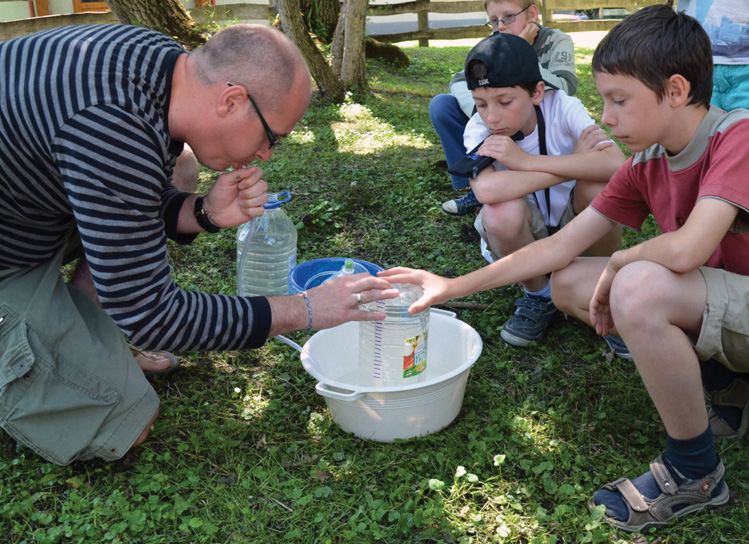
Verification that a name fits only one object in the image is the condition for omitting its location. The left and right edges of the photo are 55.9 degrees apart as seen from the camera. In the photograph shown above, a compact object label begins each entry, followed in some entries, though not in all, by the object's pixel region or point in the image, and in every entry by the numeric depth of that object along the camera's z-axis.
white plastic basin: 2.16
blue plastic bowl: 3.07
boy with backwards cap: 2.79
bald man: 1.78
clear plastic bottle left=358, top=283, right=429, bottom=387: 2.33
